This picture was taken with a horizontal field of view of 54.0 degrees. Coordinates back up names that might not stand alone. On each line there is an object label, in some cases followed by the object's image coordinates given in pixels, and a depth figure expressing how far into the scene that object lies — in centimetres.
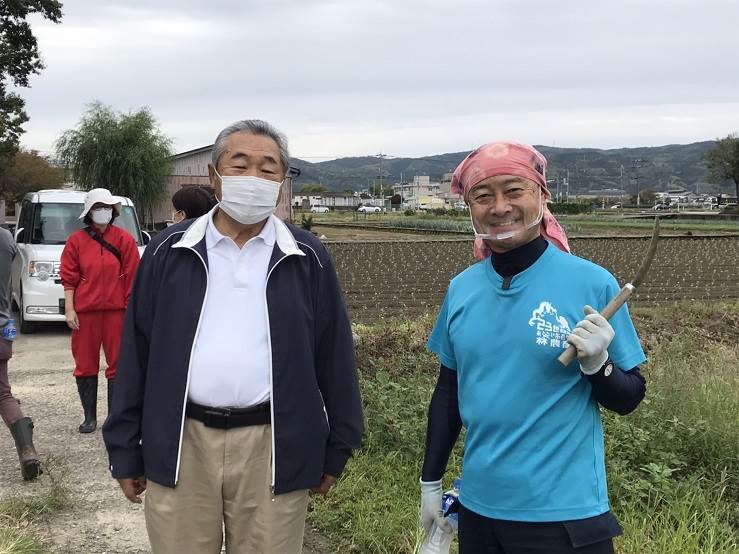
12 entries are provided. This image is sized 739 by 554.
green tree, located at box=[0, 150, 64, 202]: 5647
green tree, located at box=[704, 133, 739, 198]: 7231
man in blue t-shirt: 194
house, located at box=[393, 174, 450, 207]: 13615
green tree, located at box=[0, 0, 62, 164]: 2962
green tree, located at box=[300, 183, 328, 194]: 15268
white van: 977
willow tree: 3469
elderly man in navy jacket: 223
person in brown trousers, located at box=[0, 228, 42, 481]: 444
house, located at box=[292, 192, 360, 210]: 12004
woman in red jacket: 533
